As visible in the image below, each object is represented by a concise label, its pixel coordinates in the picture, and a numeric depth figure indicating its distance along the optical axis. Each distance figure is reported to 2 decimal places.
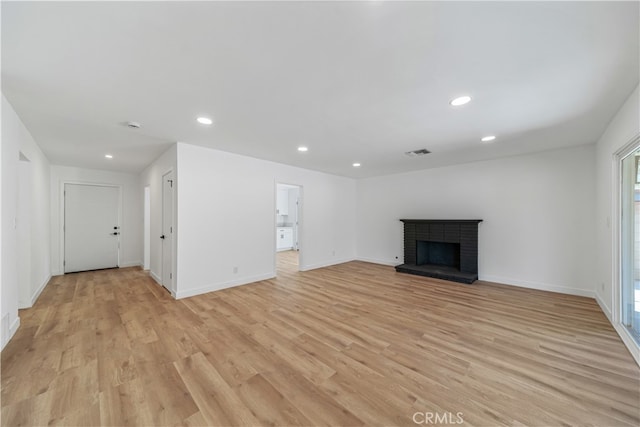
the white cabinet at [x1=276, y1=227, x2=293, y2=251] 9.22
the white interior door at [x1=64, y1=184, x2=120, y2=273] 5.55
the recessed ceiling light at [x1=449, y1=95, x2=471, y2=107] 2.26
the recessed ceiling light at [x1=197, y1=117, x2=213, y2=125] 2.78
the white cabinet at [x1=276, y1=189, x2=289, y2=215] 9.76
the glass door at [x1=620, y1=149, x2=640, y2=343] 2.47
